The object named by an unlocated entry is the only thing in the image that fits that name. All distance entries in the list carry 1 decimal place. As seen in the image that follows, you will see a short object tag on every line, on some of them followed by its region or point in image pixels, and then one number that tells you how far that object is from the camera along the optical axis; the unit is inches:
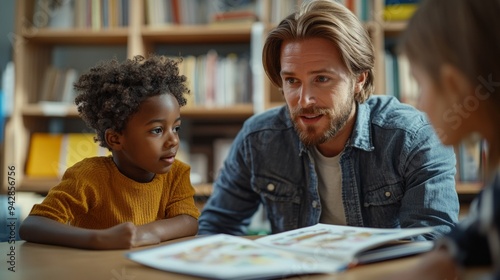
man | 56.5
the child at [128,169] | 42.3
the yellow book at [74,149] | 112.3
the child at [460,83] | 27.1
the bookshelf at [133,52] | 105.4
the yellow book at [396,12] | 103.2
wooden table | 30.9
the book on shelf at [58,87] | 114.3
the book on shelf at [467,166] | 100.2
